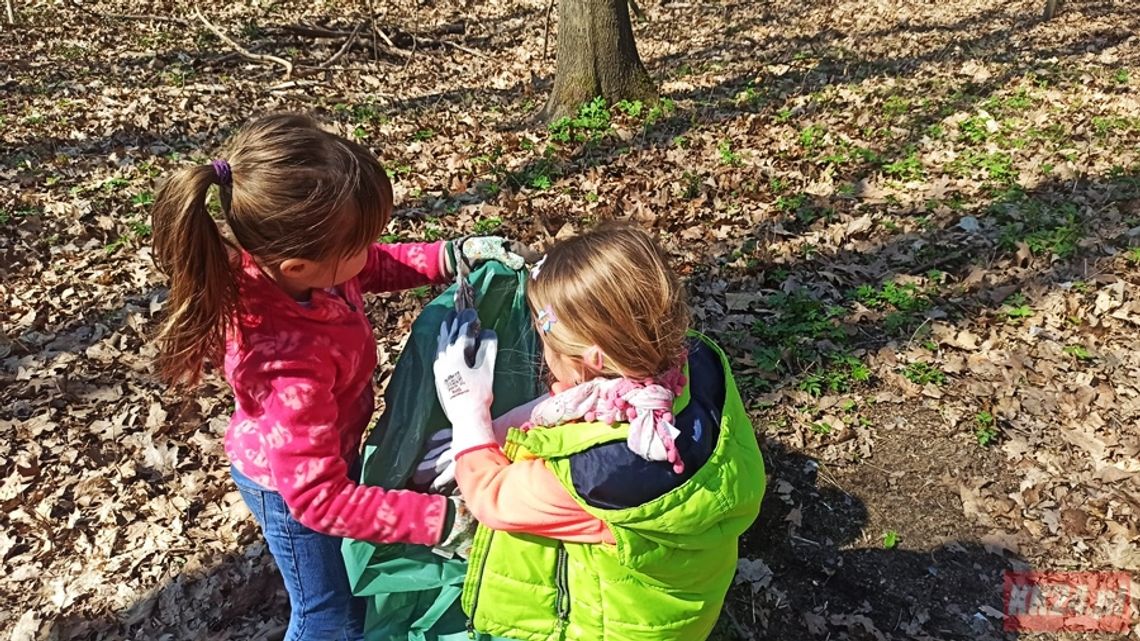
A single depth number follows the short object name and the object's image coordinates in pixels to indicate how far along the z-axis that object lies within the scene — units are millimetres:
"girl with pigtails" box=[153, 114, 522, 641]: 1985
